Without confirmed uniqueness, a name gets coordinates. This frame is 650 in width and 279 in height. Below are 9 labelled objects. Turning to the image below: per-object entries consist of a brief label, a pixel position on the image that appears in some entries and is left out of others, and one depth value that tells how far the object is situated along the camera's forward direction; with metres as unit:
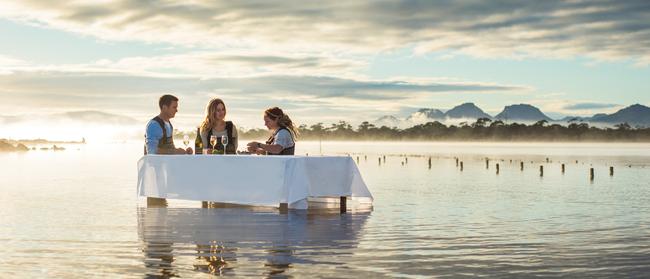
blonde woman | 15.58
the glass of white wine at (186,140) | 15.59
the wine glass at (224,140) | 15.35
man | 15.79
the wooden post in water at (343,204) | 16.09
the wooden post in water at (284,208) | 15.12
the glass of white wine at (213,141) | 15.56
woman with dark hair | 15.27
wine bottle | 16.12
